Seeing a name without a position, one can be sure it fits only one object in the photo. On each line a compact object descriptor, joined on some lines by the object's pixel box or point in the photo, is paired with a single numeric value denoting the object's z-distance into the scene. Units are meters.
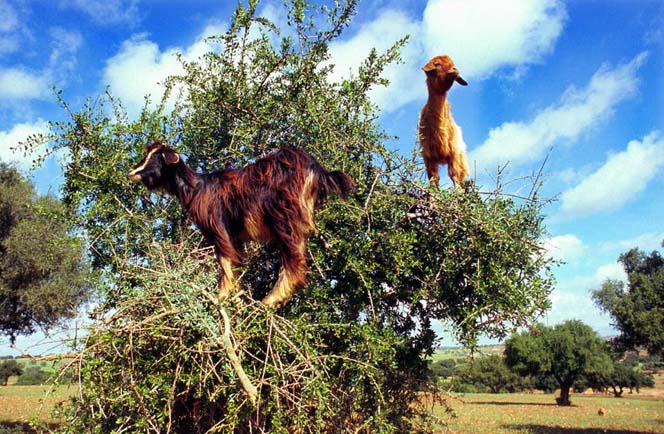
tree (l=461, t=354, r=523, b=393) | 44.47
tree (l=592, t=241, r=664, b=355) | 15.87
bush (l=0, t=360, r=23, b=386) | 37.08
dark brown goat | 3.78
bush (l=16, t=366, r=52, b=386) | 40.12
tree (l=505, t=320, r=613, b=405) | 34.88
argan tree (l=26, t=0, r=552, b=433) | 3.83
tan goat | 6.50
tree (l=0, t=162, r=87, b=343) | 14.58
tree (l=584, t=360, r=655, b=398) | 38.99
